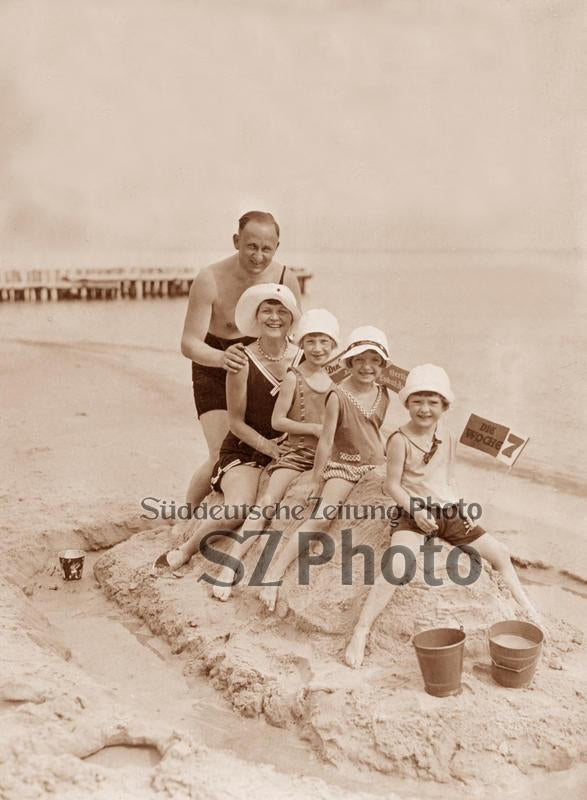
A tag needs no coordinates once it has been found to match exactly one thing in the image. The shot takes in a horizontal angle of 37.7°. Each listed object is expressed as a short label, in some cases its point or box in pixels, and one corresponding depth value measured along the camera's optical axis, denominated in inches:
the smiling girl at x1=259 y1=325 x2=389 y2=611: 146.5
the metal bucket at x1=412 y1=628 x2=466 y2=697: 119.6
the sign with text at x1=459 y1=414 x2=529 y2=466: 149.0
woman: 159.9
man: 164.2
